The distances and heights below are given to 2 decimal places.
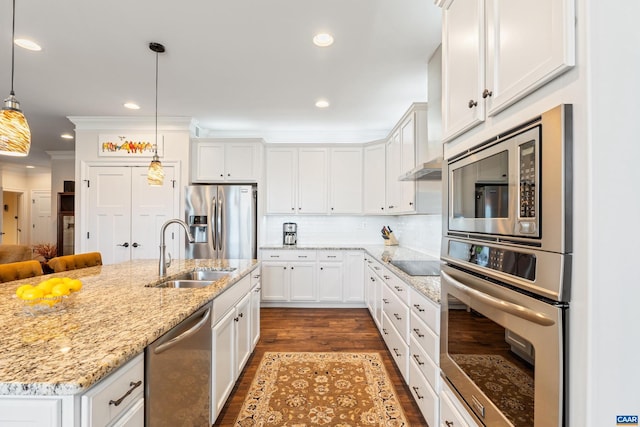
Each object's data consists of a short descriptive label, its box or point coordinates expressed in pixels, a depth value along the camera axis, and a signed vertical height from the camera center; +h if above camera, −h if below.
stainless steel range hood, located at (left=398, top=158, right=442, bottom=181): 2.20 +0.36
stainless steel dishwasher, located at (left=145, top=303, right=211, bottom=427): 1.10 -0.68
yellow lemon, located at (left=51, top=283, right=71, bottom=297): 1.27 -0.33
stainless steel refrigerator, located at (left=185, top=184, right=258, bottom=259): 4.07 -0.09
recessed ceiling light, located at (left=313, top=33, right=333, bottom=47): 2.30 +1.36
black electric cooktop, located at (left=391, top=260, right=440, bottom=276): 2.46 -0.46
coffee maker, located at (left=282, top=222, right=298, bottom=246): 4.63 -0.28
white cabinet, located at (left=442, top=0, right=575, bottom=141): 0.76 +0.52
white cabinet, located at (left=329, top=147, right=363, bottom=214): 4.58 +0.50
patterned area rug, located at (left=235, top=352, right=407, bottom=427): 1.95 -1.31
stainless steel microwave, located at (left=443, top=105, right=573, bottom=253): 0.73 +0.09
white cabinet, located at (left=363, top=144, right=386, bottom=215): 4.38 +0.53
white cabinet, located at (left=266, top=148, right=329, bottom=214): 4.58 +0.57
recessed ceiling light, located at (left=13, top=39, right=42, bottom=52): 2.38 +1.36
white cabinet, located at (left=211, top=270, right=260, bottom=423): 1.74 -0.84
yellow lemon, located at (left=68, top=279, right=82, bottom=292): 1.34 -0.32
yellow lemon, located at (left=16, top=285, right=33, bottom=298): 1.24 -0.32
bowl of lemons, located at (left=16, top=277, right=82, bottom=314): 1.25 -0.34
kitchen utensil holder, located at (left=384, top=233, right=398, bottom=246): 4.52 -0.38
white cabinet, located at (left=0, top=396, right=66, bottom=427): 0.76 -0.50
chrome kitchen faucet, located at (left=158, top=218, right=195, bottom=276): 2.12 -0.31
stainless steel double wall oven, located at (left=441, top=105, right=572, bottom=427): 0.74 -0.18
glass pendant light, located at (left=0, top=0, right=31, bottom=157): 1.36 +0.39
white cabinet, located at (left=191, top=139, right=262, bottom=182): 4.34 +0.78
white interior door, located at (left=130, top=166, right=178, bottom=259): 4.21 +0.08
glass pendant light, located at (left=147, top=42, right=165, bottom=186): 2.55 +0.36
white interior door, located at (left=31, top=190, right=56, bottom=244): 7.86 -0.10
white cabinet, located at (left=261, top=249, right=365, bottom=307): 4.28 -0.89
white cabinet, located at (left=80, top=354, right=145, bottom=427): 0.79 -0.54
